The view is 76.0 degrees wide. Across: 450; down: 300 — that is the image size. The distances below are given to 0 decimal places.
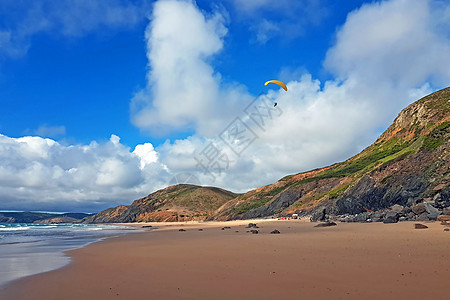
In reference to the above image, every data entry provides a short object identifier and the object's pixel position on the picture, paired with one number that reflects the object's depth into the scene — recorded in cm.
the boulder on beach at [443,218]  2037
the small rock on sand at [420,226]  1733
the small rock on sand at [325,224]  2505
